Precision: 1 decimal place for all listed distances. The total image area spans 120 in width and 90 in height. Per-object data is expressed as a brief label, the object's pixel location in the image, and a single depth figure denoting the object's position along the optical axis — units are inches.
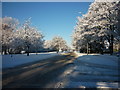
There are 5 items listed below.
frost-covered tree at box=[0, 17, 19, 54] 1355.8
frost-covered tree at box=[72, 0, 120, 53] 816.9
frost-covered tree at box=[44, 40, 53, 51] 4028.8
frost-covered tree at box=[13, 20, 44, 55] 1322.6
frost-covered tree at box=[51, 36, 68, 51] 3444.9
